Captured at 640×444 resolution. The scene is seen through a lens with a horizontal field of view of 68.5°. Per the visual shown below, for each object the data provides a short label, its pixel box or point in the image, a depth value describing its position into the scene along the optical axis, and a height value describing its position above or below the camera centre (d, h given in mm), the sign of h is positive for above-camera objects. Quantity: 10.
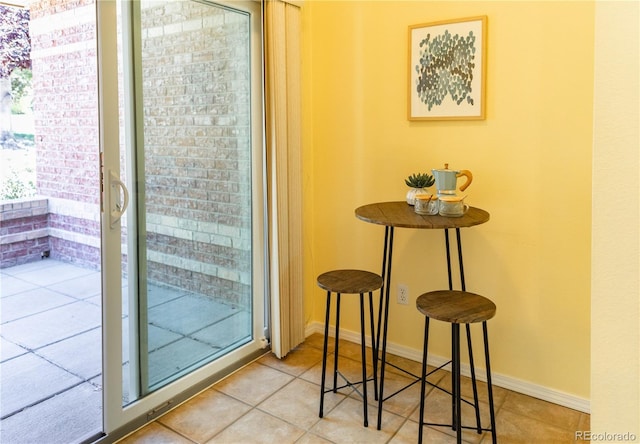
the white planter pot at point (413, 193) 2286 -59
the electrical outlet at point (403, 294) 2770 -667
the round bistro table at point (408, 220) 1998 -169
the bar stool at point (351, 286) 2191 -492
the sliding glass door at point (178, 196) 1987 -59
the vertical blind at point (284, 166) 2576 +93
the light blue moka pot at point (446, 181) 2186 +0
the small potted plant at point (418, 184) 2320 -14
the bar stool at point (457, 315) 1868 -535
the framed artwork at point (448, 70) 2373 +580
